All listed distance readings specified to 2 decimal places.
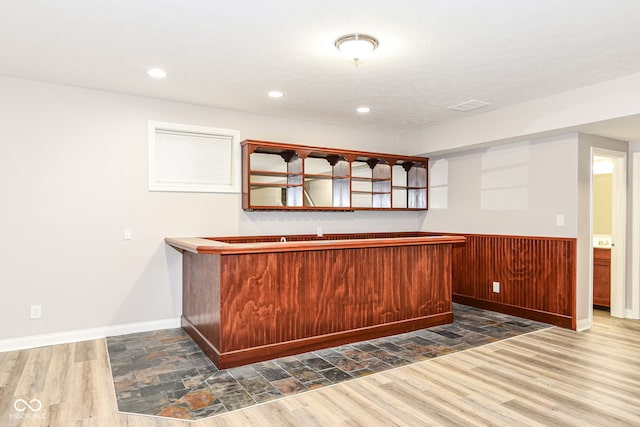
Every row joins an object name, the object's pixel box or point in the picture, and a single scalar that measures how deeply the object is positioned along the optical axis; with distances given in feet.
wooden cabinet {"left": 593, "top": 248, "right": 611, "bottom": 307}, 17.25
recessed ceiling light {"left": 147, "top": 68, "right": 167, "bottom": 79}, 11.66
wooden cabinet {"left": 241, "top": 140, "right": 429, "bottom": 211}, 16.01
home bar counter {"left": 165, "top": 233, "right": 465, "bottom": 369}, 10.71
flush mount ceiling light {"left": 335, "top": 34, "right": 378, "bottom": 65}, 9.43
